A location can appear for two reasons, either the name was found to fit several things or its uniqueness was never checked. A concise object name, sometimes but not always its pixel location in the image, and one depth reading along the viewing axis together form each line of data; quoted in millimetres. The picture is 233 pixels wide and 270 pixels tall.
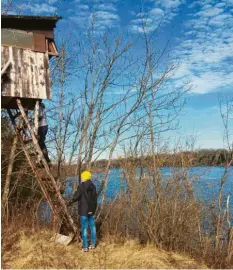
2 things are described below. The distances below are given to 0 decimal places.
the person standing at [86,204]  7099
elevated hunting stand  7927
